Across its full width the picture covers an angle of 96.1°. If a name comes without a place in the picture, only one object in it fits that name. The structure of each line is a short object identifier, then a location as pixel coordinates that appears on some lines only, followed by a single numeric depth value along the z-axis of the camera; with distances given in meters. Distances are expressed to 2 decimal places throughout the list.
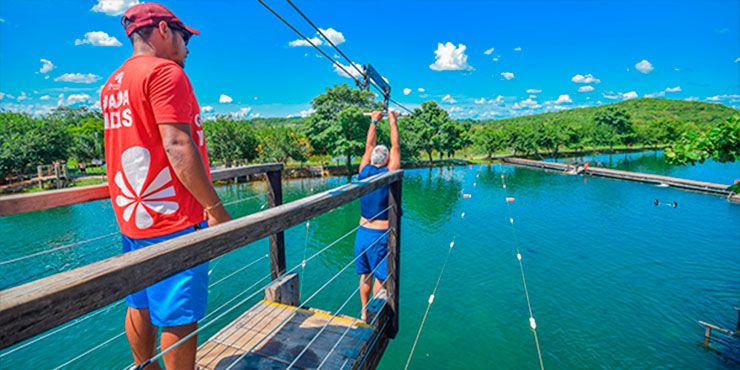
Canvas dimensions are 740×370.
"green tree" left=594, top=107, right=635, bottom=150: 62.31
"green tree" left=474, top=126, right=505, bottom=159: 48.88
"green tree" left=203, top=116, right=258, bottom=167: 30.45
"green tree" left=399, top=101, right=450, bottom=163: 41.19
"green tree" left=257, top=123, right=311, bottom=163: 31.70
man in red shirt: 1.31
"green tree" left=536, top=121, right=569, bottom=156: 51.50
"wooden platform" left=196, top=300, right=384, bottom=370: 2.38
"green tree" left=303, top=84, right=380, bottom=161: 30.39
